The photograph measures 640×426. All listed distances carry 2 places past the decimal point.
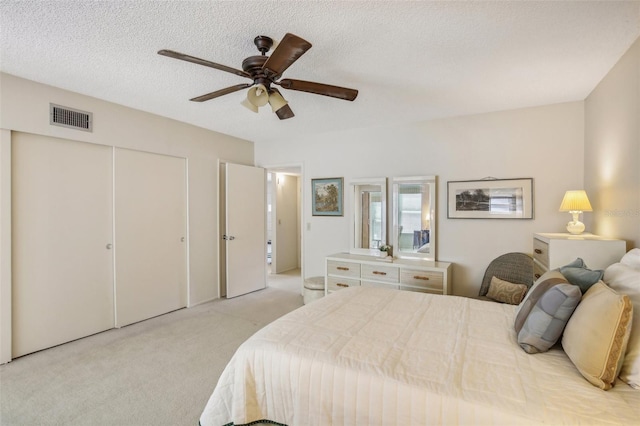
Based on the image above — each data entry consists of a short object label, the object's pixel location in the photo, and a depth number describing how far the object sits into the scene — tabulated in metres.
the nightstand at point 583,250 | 2.17
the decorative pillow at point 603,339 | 1.19
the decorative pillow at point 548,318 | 1.42
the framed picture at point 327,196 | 4.44
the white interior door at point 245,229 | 4.49
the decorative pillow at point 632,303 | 1.21
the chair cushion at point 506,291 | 2.87
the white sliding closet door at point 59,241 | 2.72
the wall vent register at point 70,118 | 2.84
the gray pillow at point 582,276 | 1.62
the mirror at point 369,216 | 4.08
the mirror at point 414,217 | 3.73
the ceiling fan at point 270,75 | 1.68
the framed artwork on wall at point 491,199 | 3.29
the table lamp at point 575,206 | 2.61
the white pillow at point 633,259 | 1.71
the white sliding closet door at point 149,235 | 3.42
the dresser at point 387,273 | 3.36
